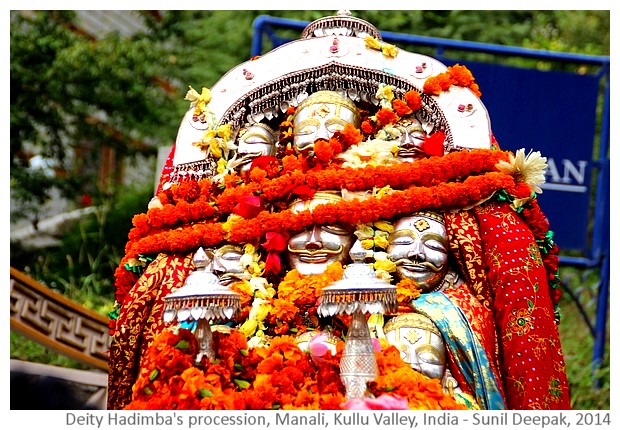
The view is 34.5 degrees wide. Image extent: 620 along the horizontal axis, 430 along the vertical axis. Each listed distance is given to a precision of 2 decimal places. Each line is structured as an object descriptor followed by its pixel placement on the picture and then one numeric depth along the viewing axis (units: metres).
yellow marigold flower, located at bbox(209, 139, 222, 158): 5.29
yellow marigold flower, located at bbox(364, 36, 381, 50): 5.32
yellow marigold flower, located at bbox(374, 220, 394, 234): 4.88
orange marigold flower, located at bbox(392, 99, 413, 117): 5.24
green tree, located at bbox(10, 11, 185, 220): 10.59
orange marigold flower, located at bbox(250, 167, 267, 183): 5.13
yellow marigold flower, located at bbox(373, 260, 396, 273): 4.73
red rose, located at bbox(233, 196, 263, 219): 5.02
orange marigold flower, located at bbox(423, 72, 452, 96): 5.18
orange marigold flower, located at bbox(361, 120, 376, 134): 5.30
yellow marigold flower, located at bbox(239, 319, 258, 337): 4.66
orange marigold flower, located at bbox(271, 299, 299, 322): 4.68
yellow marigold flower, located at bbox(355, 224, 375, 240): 4.86
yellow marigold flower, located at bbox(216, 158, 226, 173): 5.29
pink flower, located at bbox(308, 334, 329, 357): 4.25
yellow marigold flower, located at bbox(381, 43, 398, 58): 5.31
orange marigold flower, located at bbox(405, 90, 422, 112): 5.22
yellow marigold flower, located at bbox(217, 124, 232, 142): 5.32
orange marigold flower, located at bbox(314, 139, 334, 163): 5.10
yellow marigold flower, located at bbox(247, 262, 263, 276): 4.92
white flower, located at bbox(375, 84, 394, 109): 5.29
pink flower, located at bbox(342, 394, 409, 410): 3.84
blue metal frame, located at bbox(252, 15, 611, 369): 7.85
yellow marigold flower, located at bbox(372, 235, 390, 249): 4.83
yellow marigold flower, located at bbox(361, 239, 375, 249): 4.82
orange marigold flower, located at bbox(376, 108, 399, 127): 5.25
